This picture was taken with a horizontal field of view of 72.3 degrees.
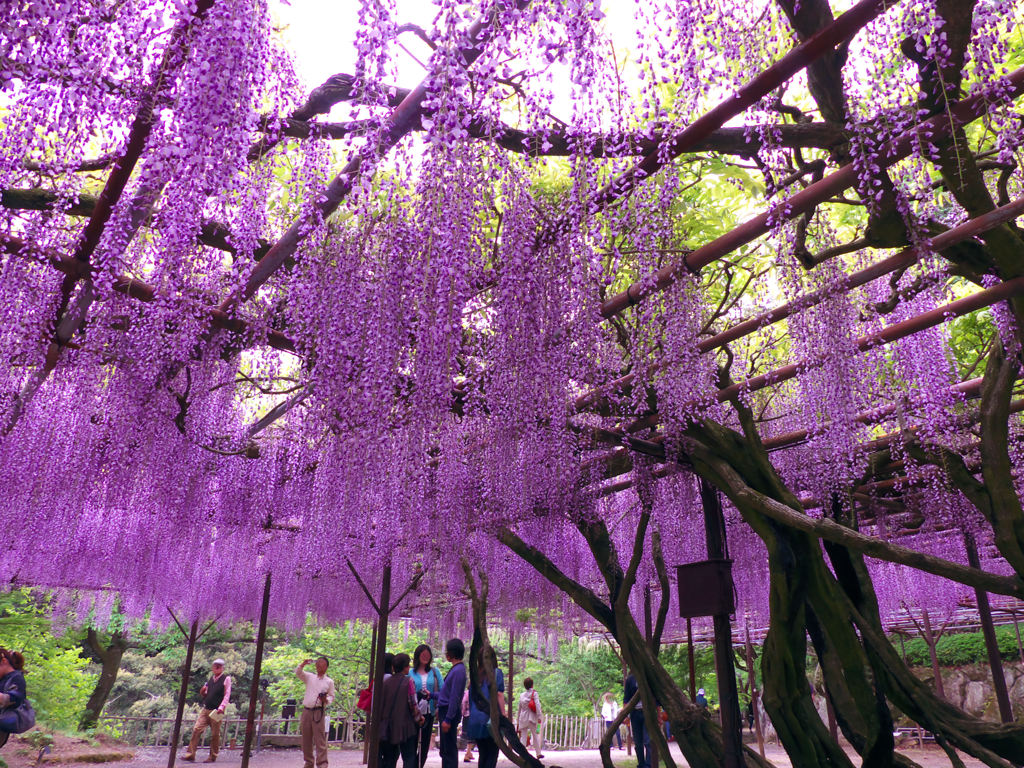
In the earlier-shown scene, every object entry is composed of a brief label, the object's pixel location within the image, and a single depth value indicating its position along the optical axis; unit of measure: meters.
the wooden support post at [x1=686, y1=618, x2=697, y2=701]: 7.77
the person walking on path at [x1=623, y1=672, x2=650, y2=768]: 7.73
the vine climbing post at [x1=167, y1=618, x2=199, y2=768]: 8.41
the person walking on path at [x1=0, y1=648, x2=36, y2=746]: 4.80
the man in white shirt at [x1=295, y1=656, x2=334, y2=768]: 7.60
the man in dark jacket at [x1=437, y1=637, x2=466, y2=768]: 6.20
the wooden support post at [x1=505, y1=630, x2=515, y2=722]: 11.34
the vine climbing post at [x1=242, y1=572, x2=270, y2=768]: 7.78
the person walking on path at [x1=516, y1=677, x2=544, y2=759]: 9.65
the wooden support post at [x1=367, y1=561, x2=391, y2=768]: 6.34
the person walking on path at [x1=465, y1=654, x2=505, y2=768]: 6.56
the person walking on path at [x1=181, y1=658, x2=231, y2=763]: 9.51
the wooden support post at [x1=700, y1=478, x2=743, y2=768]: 4.44
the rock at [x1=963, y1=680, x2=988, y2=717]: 13.46
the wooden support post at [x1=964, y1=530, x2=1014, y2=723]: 7.05
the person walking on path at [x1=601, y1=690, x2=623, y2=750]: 12.98
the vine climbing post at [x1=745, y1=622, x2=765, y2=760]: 11.52
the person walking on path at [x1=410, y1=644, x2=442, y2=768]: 6.90
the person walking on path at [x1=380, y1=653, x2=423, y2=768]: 5.96
